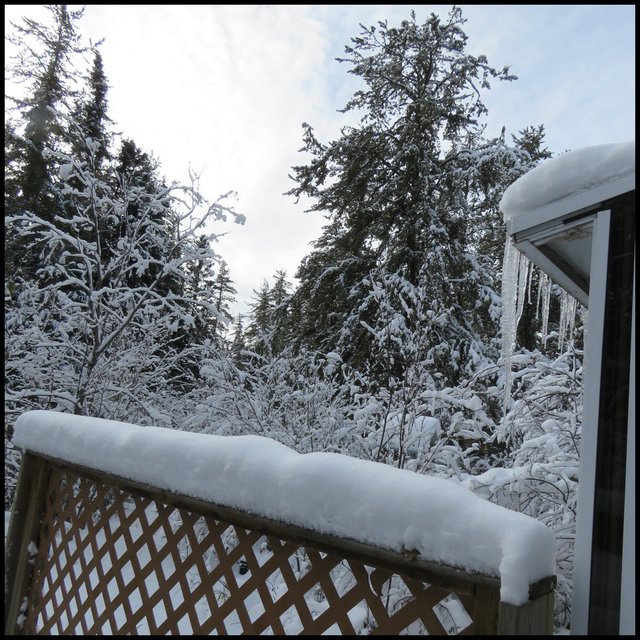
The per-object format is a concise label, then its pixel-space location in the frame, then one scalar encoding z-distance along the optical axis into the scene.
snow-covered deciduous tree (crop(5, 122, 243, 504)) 5.79
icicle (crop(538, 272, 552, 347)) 2.81
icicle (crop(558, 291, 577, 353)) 2.68
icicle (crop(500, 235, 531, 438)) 2.42
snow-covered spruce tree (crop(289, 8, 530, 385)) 9.93
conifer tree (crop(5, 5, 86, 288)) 13.18
